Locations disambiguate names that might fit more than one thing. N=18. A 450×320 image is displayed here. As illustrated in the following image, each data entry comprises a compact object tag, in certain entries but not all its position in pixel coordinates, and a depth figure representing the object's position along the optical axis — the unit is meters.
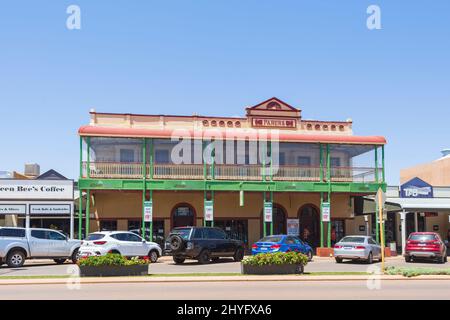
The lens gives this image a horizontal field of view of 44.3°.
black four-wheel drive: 23.27
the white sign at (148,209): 28.92
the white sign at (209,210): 29.43
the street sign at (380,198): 19.17
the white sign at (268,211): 29.93
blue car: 24.02
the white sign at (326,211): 30.69
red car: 25.30
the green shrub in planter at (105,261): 16.89
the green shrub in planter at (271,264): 17.75
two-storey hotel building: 29.64
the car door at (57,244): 23.28
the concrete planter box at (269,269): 17.77
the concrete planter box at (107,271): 16.88
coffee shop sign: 29.84
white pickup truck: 22.06
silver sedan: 24.33
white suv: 22.53
